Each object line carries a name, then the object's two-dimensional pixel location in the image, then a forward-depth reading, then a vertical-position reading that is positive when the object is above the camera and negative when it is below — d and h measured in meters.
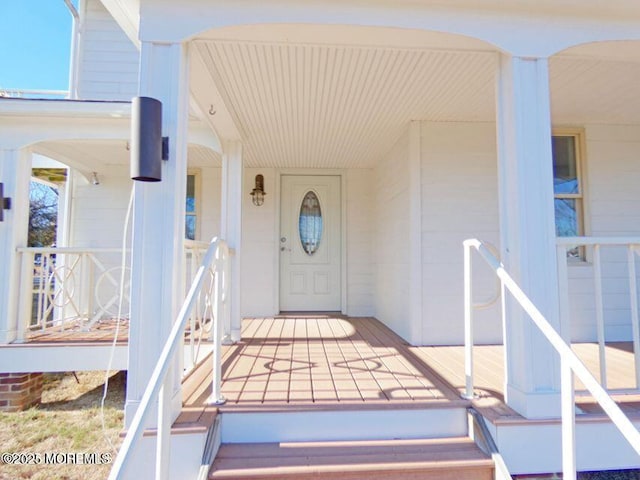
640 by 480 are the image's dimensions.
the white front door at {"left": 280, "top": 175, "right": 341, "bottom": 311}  5.62 +0.22
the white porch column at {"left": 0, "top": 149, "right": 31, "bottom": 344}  3.50 +0.21
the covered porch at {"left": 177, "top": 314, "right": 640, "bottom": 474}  1.95 -0.85
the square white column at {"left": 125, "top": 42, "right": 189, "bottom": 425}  1.91 +0.09
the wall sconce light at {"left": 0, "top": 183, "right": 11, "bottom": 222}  3.49 +0.51
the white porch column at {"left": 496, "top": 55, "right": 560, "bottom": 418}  2.04 +0.18
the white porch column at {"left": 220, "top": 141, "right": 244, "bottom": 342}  3.87 +0.51
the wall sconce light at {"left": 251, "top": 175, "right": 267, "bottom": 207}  5.34 +0.94
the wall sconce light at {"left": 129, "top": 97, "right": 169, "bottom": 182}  1.81 +0.58
